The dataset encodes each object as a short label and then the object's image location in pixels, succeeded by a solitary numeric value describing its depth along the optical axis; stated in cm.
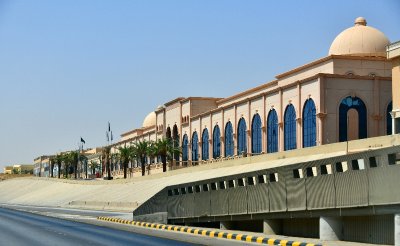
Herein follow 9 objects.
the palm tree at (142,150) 12918
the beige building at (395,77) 6794
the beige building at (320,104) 7888
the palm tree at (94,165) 19738
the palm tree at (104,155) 17520
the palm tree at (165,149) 11712
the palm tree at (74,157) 19238
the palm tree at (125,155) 13500
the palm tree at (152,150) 11657
